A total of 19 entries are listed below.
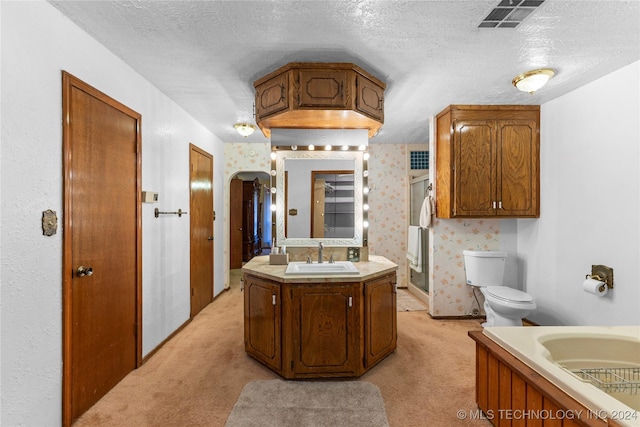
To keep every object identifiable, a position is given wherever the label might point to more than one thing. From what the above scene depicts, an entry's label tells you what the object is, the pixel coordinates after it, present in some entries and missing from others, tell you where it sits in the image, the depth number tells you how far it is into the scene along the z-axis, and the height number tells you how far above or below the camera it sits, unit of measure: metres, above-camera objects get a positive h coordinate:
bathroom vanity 2.18 -0.82
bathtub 1.50 -0.73
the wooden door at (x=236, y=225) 5.98 -0.27
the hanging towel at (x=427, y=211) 3.54 +0.01
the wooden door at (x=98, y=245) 1.76 -0.23
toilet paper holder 2.48 -0.53
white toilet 2.81 -0.80
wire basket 1.52 -0.88
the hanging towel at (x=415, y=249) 4.18 -0.53
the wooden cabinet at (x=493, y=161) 3.19 +0.55
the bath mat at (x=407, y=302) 3.91 -1.26
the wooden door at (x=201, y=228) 3.54 -0.21
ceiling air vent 1.63 +1.14
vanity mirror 3.01 +0.16
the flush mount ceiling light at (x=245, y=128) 3.69 +1.04
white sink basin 2.28 -0.47
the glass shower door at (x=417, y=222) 4.22 -0.16
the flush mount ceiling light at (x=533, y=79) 2.41 +1.09
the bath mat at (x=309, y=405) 1.81 -1.27
